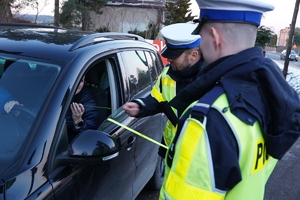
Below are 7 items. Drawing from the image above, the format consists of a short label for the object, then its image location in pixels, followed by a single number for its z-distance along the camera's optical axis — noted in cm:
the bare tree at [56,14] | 1691
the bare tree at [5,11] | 1272
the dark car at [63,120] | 158
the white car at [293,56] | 3787
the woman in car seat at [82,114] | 236
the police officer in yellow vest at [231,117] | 112
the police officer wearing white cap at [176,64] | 243
